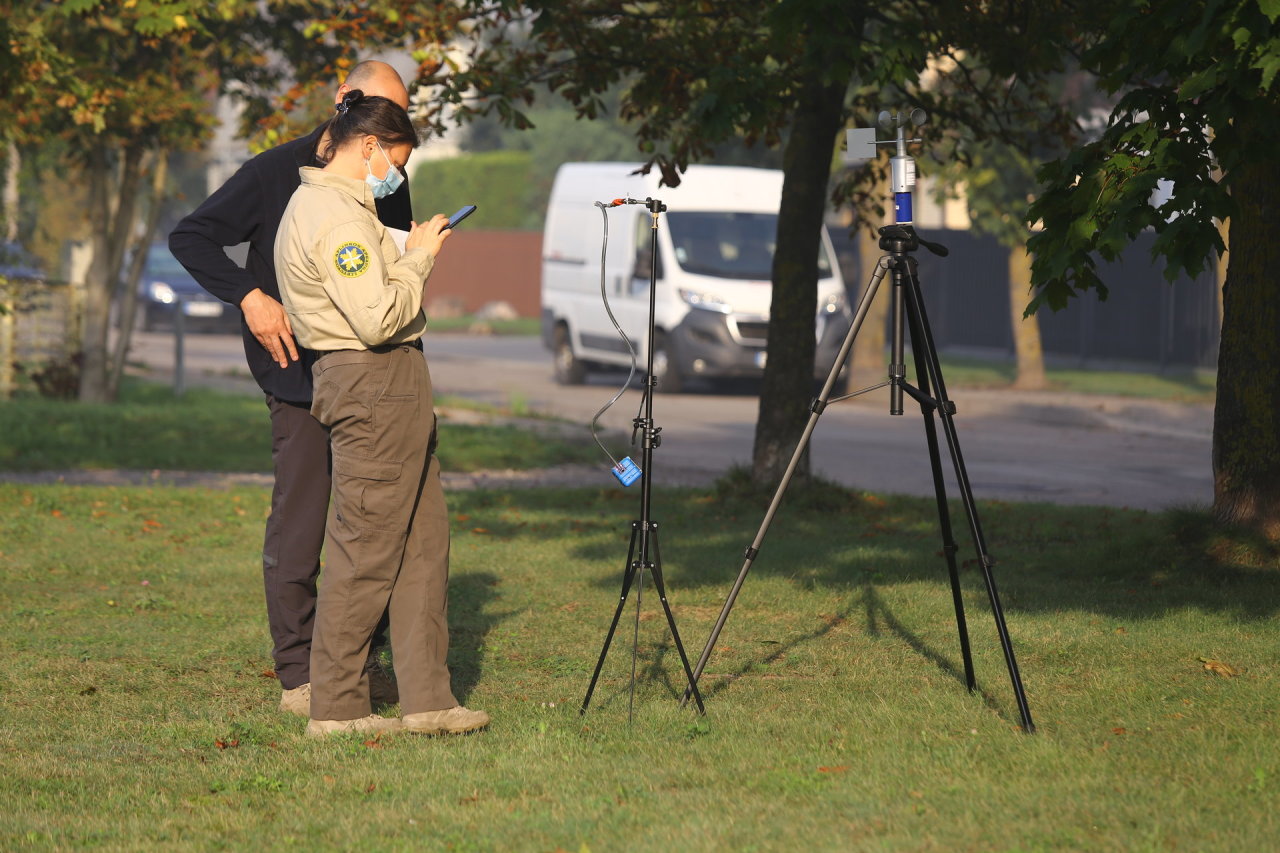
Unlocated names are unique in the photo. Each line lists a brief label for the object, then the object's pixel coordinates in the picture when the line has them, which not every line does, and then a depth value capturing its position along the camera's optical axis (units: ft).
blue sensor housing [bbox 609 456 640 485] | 34.94
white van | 140.26
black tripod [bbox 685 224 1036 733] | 34.78
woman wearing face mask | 33.45
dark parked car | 232.12
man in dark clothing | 37.45
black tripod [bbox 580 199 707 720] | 34.78
